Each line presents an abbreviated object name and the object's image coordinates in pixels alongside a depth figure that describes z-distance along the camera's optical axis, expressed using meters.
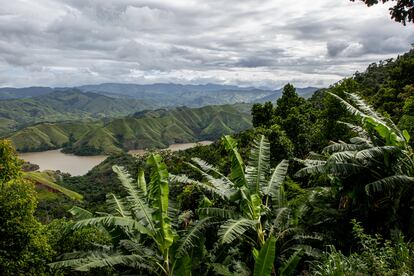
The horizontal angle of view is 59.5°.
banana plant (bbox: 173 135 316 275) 8.80
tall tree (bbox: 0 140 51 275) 8.84
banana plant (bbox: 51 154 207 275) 8.09
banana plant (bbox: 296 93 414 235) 8.62
